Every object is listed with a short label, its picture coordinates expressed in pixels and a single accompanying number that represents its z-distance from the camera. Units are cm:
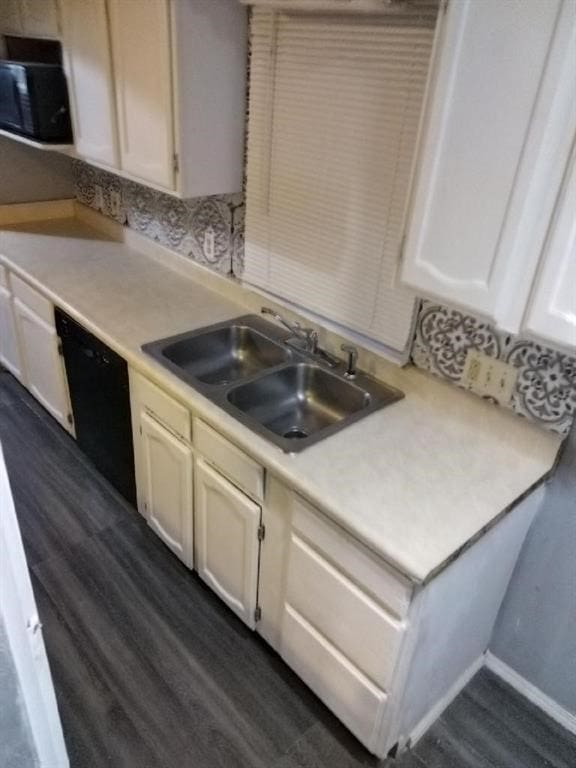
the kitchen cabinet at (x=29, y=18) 233
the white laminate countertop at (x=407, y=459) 129
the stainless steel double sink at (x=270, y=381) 174
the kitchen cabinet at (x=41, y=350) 251
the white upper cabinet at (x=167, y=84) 181
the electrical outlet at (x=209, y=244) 241
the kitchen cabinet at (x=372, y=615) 132
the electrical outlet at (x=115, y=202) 296
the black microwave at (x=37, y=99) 236
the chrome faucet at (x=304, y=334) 200
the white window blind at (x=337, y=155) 154
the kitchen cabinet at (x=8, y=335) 281
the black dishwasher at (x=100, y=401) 212
